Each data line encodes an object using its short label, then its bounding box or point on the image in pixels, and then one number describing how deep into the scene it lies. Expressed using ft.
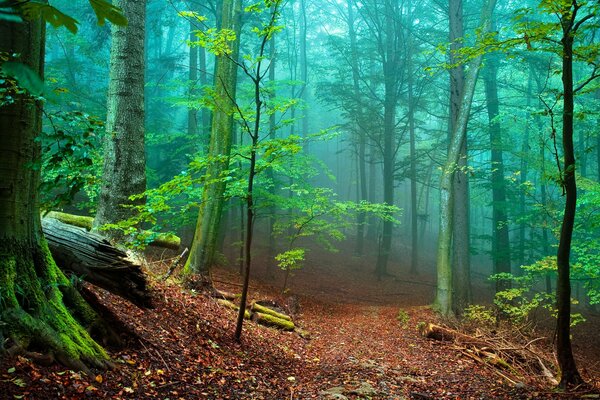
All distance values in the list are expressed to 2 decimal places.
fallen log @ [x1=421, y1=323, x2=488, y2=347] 26.89
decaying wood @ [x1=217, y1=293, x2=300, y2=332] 27.17
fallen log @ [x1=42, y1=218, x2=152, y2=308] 12.49
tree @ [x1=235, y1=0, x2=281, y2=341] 17.47
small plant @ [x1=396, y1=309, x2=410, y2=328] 32.76
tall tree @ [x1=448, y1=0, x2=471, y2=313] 36.68
